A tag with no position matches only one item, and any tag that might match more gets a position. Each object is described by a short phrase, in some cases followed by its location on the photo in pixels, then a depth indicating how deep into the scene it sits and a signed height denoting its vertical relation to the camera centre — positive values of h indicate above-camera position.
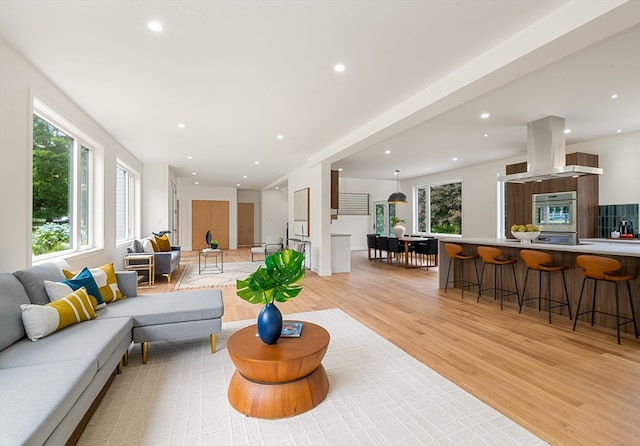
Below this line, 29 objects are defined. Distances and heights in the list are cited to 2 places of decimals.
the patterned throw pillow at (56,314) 2.09 -0.65
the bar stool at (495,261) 4.36 -0.54
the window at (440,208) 9.48 +0.49
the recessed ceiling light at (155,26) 2.32 +1.50
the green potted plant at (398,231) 8.77 -0.22
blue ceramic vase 2.09 -0.68
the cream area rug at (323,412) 1.76 -1.21
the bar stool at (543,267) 3.81 -0.55
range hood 4.52 +1.07
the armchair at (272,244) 8.71 -0.58
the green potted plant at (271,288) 2.10 -0.44
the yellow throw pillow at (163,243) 6.88 -0.44
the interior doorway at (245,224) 13.98 -0.02
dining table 8.02 -0.46
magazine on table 2.26 -0.80
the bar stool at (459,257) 5.05 -0.56
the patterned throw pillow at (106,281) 2.91 -0.55
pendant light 9.06 +0.74
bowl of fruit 4.42 -0.14
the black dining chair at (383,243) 8.79 -0.58
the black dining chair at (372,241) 9.37 -0.56
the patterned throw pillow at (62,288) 2.44 -0.52
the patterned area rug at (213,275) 5.93 -1.14
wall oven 5.65 +0.22
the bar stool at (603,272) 3.14 -0.52
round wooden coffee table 1.90 -1.01
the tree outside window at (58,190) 3.43 +0.43
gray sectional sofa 1.34 -0.78
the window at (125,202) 6.76 +0.51
